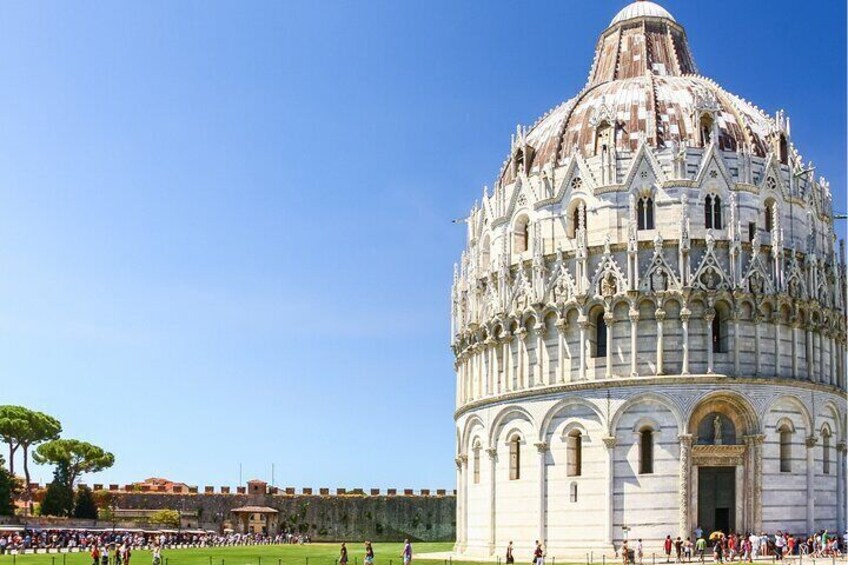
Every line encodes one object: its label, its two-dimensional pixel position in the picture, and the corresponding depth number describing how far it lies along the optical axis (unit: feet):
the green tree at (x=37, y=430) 347.77
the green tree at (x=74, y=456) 343.67
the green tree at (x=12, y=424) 340.39
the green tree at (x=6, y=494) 288.92
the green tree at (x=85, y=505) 321.52
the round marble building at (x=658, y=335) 181.16
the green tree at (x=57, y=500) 318.65
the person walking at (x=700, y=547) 167.53
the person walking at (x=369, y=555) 148.81
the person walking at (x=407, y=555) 153.06
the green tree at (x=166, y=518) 323.57
